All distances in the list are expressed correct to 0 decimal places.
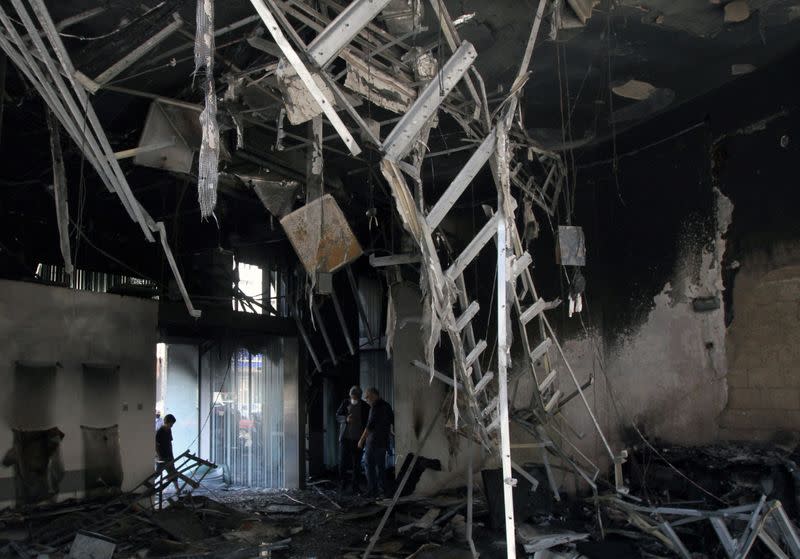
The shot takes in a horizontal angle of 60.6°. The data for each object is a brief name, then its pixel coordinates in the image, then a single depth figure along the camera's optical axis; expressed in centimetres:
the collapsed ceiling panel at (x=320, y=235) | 717
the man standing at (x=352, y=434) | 1184
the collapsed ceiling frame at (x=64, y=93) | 524
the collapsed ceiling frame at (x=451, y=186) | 479
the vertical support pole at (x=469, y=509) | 585
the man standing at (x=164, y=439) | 1199
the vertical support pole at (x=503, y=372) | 444
